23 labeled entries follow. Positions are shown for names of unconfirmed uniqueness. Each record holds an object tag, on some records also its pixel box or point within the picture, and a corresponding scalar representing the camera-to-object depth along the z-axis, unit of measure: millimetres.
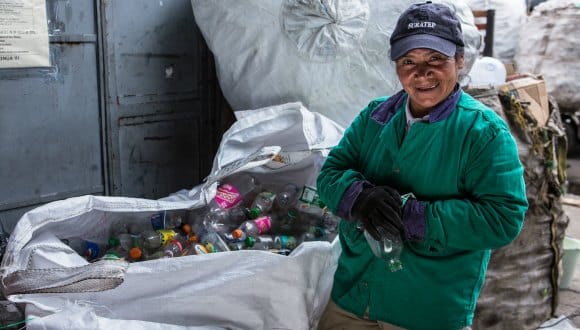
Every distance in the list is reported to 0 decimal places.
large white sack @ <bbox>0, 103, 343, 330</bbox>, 2088
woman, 1637
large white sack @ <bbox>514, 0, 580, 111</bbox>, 7090
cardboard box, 3319
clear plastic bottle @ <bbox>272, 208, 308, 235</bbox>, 2922
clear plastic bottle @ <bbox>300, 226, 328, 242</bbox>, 2818
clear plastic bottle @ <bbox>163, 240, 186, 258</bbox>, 2525
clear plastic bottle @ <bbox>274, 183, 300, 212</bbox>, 3020
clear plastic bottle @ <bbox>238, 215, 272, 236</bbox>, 2723
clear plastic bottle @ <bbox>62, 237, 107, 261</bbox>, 2512
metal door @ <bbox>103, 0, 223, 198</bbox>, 3066
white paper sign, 2535
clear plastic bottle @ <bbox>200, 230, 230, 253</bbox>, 2546
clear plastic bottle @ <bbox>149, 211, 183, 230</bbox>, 2680
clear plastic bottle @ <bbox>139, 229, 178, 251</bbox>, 2588
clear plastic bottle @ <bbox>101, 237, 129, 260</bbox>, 2502
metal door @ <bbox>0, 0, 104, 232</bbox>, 2656
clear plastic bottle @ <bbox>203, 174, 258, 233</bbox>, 2752
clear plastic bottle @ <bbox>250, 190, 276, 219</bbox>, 2898
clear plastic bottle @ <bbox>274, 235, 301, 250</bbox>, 2717
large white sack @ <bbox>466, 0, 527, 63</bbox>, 7781
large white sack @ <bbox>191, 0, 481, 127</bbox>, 3010
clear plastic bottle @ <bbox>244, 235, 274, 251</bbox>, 2613
